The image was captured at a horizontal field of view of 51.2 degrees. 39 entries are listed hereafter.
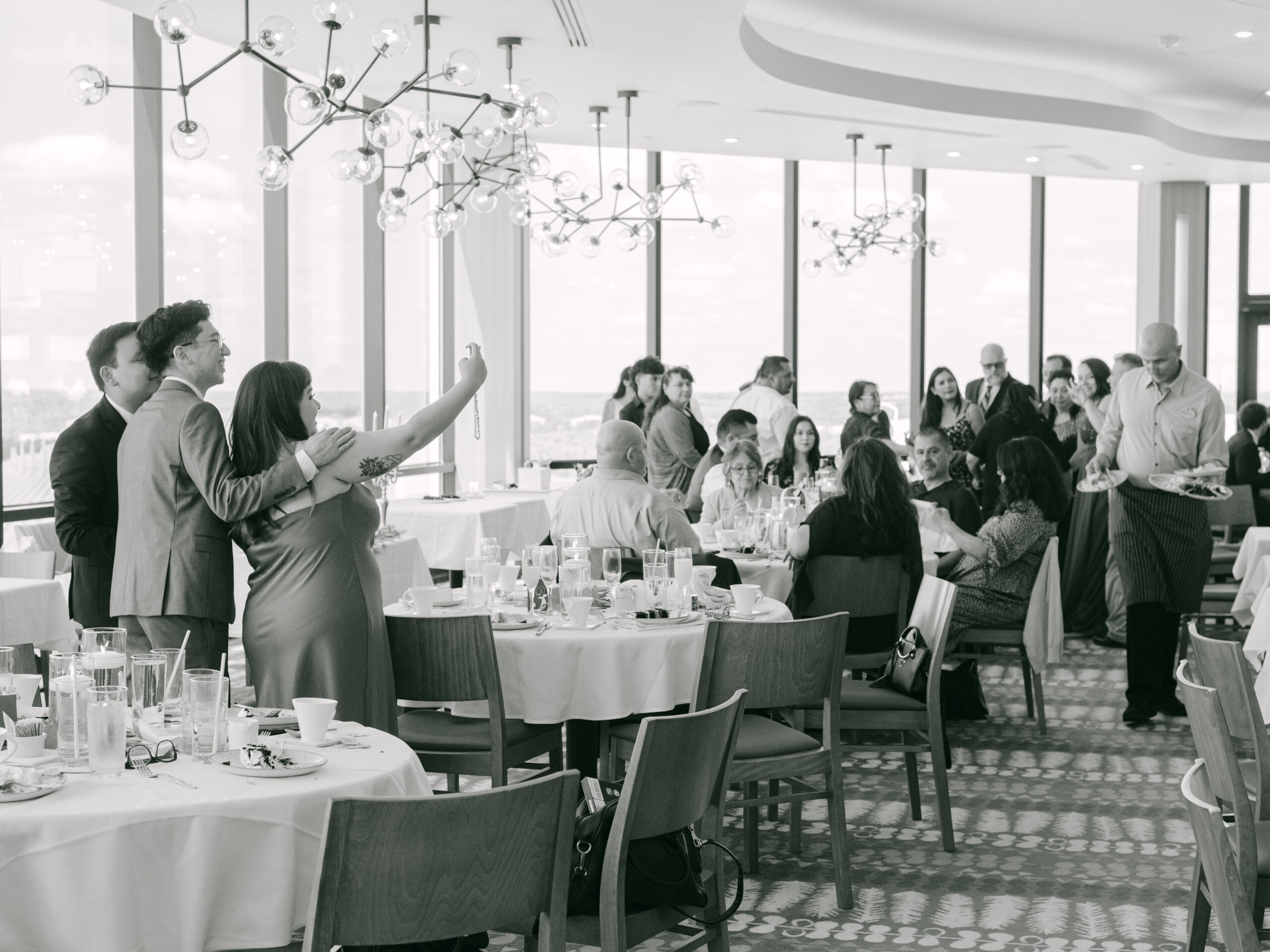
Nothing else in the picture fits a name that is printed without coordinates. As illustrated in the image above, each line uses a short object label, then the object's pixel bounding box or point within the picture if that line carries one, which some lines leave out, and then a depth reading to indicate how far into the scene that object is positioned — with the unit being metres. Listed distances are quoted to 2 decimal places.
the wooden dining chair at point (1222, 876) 2.15
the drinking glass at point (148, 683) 2.72
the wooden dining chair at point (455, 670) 3.69
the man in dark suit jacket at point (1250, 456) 9.43
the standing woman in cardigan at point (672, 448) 8.53
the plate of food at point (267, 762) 2.45
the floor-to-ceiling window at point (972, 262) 13.55
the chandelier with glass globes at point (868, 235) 10.91
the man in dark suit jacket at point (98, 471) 4.42
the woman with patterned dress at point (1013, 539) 5.84
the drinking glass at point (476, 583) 4.53
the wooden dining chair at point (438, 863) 1.99
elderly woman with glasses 6.51
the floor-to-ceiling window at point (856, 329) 13.39
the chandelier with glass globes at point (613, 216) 8.68
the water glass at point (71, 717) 2.54
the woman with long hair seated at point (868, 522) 5.00
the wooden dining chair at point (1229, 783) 2.72
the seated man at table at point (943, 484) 6.32
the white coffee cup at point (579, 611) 4.20
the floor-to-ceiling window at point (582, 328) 12.69
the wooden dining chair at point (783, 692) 3.65
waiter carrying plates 6.12
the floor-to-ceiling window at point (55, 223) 6.73
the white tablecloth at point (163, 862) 2.22
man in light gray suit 3.58
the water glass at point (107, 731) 2.46
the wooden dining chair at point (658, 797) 2.49
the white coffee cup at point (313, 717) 2.67
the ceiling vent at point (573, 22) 7.21
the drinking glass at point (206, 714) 2.59
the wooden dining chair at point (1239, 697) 3.11
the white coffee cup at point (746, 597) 4.43
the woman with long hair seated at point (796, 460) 7.64
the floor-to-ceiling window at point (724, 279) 13.02
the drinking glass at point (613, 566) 4.49
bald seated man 5.23
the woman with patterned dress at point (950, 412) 9.40
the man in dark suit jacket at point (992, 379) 9.58
